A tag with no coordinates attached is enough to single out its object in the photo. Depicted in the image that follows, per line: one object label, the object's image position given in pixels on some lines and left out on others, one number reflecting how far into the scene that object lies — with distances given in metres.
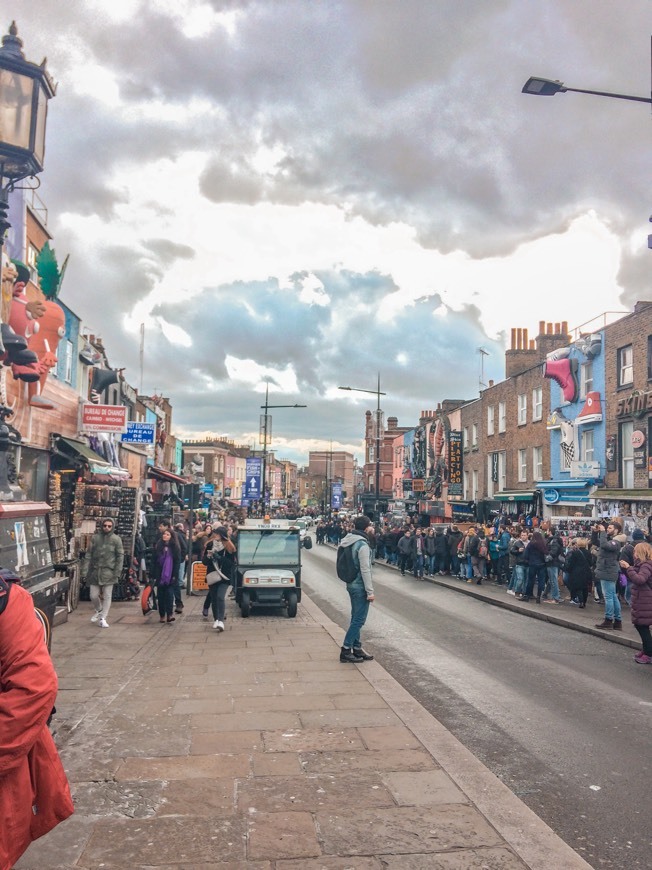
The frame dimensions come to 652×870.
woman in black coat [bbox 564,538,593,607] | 15.66
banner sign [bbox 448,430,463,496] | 39.62
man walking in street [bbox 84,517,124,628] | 11.99
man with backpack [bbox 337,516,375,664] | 9.12
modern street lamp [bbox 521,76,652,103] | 10.42
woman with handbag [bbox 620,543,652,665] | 9.44
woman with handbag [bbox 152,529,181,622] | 12.27
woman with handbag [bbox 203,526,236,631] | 11.99
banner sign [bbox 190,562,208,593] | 18.00
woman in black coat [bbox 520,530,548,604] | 16.38
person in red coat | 2.79
